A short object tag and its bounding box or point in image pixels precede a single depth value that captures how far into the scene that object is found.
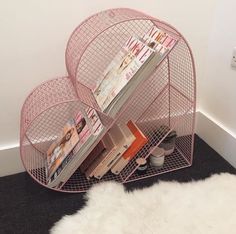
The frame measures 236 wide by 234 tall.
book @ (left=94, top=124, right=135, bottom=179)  1.24
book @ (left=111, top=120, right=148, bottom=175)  1.23
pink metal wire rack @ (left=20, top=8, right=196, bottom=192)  1.19
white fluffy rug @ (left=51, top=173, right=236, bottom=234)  1.05
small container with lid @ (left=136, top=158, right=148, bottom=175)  1.30
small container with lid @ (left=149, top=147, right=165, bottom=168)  1.35
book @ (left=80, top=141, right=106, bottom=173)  1.27
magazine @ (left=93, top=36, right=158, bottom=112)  1.04
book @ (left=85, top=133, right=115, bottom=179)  1.25
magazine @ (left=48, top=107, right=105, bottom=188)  1.14
